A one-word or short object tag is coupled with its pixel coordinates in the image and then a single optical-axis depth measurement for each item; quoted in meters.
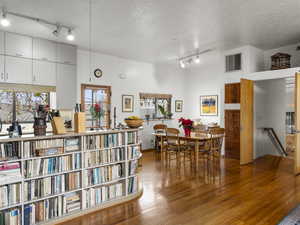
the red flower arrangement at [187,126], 5.06
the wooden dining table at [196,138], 4.71
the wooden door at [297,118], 4.59
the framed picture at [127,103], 6.76
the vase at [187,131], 5.10
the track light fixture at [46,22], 3.45
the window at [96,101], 5.95
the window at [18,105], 4.37
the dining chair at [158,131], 6.63
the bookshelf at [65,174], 2.33
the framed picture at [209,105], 7.65
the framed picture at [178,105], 8.25
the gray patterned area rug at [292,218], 2.56
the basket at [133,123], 3.43
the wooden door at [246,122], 5.35
